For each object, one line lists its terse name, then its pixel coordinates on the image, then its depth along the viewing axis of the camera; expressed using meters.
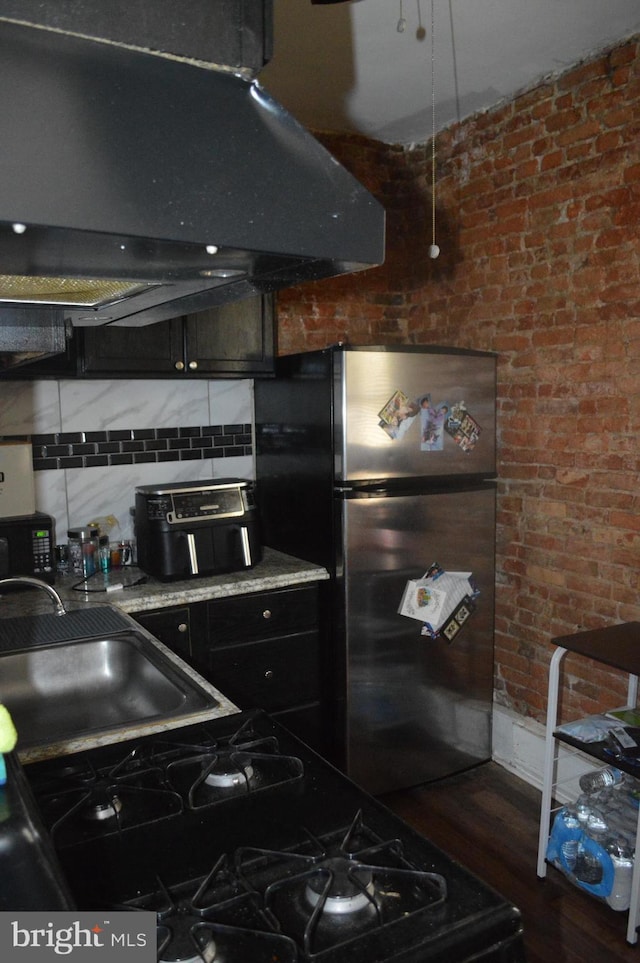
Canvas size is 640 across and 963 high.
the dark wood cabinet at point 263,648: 2.61
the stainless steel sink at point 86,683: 1.71
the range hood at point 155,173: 0.61
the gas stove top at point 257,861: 0.86
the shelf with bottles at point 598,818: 2.12
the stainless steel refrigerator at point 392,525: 2.71
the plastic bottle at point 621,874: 2.17
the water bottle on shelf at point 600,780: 2.35
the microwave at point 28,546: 2.51
